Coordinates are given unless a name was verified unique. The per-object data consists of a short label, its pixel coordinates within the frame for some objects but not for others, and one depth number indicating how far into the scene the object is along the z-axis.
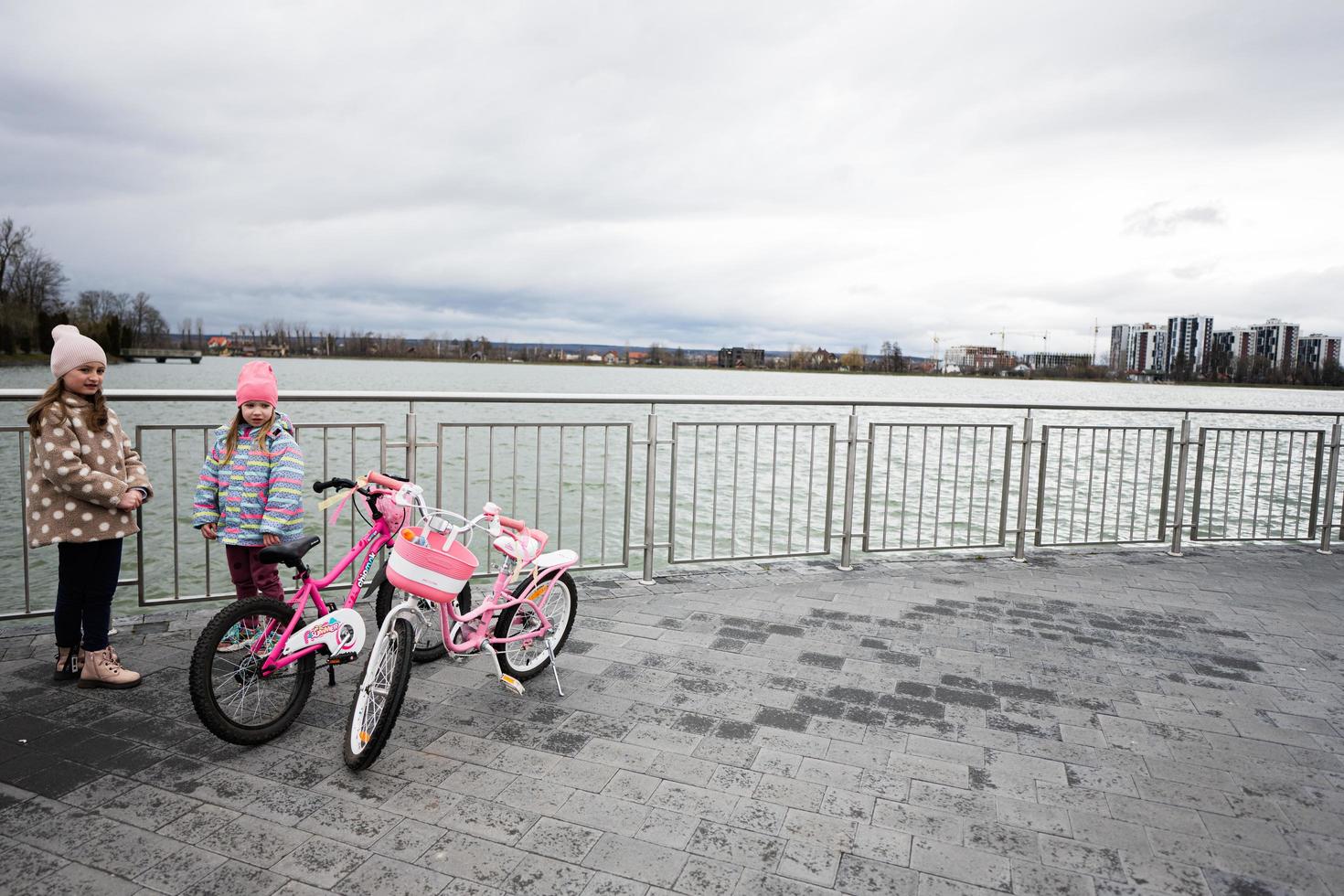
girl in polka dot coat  3.61
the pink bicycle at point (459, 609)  3.15
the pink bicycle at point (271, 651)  3.20
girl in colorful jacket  3.86
